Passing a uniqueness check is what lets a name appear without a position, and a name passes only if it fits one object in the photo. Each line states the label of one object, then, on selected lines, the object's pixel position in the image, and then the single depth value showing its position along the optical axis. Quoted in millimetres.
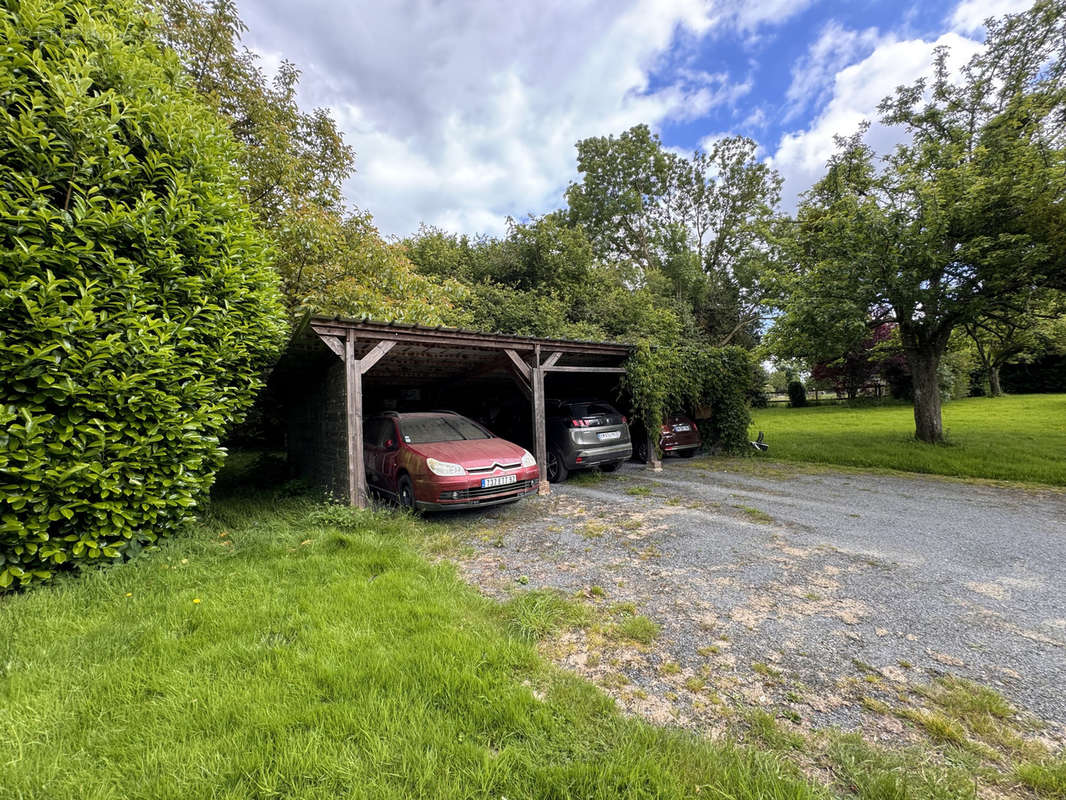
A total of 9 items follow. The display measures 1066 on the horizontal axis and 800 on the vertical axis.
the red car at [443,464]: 5129
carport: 5516
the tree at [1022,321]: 8375
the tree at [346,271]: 8391
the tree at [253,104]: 8500
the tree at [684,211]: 23094
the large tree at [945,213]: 7637
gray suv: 7727
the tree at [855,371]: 20969
